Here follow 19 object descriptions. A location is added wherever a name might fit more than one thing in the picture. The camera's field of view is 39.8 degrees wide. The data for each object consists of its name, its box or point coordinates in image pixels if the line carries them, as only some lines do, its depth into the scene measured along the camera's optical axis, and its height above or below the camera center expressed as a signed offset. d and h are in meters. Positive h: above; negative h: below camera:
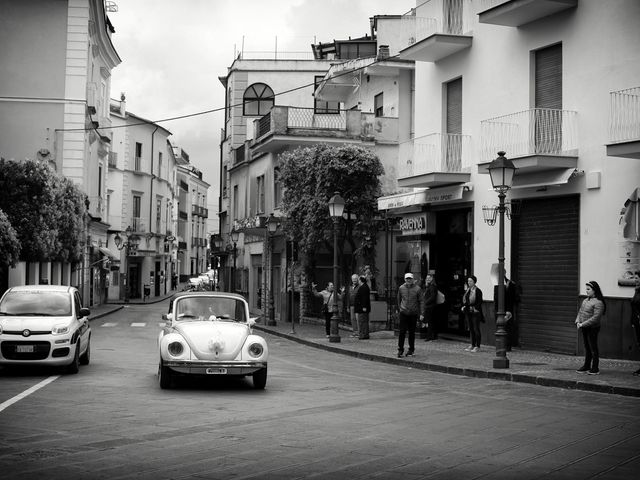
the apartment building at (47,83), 42.06 +8.73
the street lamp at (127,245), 61.77 +1.56
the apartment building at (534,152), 19.61 +3.03
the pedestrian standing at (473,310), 22.09 -0.97
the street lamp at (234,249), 50.90 +1.11
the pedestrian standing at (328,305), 28.51 -1.17
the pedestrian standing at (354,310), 26.98 -1.40
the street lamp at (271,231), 34.99 +1.51
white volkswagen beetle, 14.02 -1.33
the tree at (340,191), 31.70 +2.84
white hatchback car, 15.82 -1.11
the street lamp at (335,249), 26.03 +0.60
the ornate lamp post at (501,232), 17.95 +0.77
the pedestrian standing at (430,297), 25.42 -0.76
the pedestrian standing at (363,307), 26.52 -1.12
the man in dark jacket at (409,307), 20.89 -0.87
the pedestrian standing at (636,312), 16.28 -0.72
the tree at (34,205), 34.69 +2.43
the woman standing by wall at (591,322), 16.62 -0.93
